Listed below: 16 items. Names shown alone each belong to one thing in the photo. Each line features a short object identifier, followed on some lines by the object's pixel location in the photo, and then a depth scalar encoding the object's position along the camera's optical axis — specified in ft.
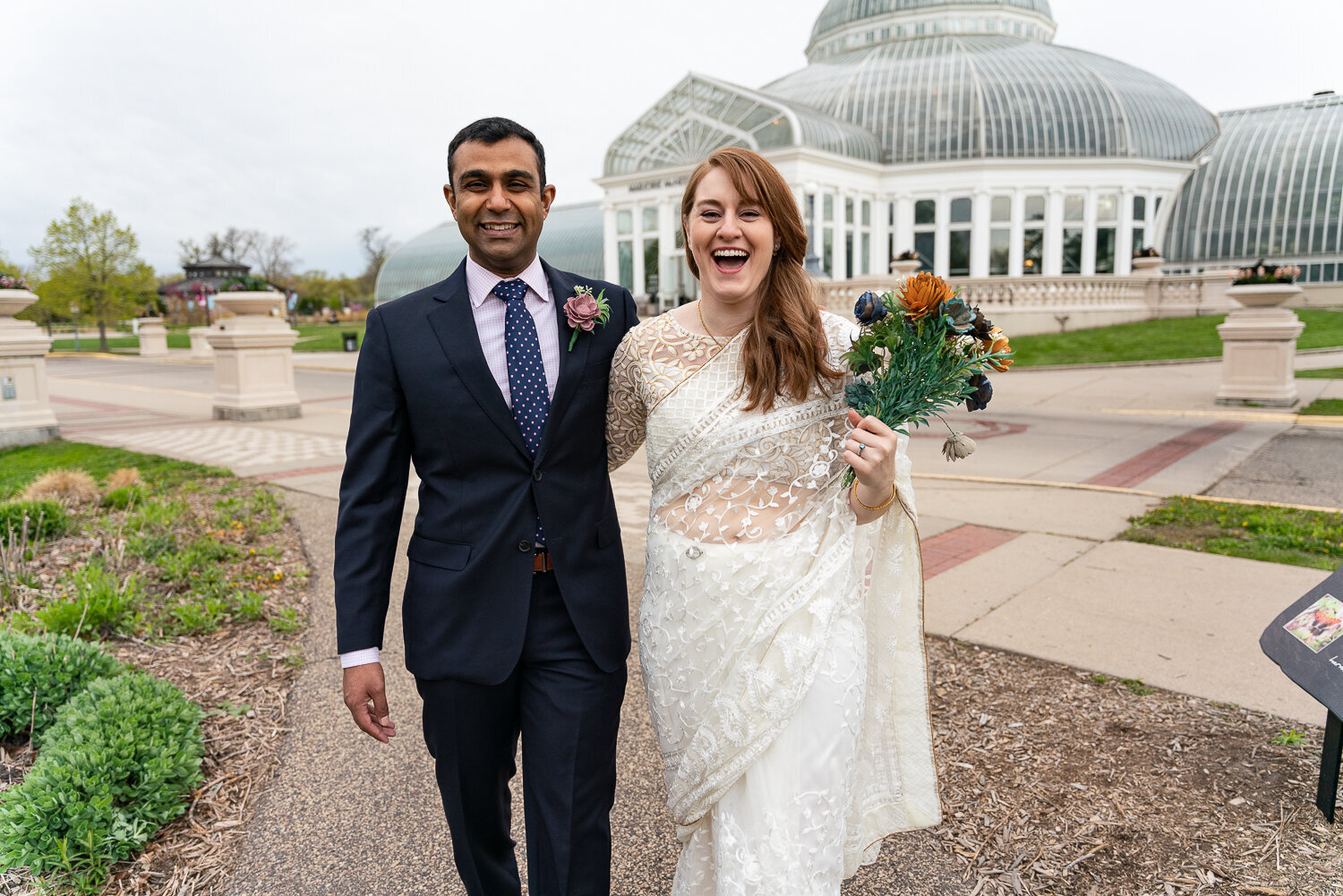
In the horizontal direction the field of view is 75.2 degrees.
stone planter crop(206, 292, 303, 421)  47.47
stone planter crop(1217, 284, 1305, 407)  42.63
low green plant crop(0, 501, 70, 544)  20.65
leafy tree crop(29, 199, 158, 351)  127.75
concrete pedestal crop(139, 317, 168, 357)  119.96
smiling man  7.13
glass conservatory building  110.22
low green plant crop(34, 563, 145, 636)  14.60
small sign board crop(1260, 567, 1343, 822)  9.45
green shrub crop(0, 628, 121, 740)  11.86
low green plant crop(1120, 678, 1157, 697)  12.89
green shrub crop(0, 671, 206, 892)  9.09
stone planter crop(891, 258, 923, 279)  71.05
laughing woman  6.73
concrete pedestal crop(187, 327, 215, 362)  111.75
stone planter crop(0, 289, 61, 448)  40.04
